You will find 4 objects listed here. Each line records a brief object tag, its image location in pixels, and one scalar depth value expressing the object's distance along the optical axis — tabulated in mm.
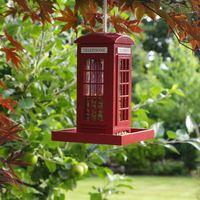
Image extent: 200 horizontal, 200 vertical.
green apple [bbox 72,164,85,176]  5124
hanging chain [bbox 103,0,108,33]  3236
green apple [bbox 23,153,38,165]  4872
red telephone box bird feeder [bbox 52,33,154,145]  3352
